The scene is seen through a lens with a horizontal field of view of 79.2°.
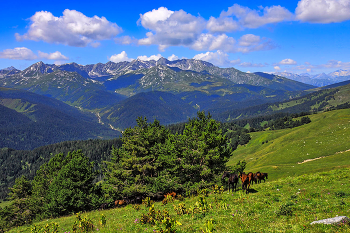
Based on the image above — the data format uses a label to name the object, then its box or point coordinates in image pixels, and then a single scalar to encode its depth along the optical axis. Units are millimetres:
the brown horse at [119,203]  38612
